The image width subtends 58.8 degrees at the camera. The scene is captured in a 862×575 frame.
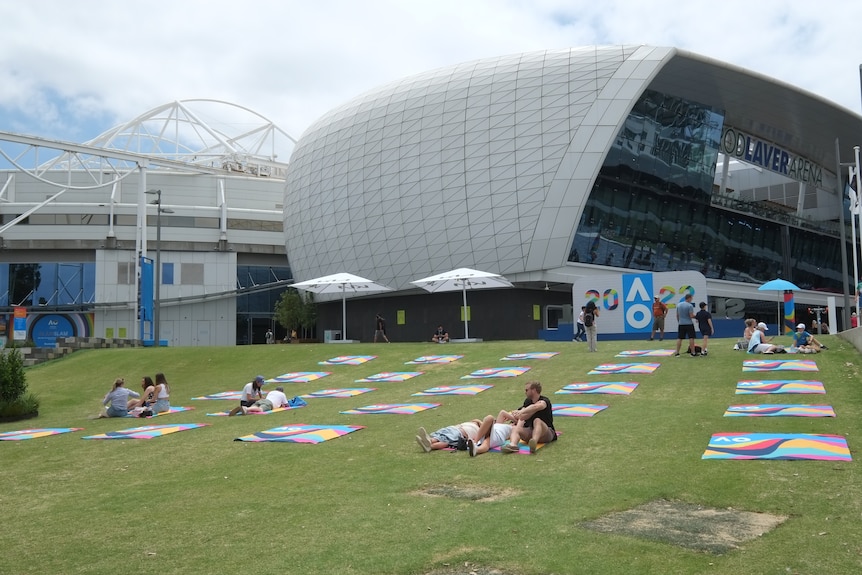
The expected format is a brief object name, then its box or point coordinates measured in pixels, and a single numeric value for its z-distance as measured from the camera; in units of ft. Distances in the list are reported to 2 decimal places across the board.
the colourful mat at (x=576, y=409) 44.92
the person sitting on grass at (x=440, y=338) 113.51
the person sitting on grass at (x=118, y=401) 60.34
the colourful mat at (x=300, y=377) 78.96
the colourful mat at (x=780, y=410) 39.96
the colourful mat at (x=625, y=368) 61.97
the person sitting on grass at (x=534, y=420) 36.32
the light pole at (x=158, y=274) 126.48
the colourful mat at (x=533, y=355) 77.10
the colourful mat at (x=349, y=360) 87.30
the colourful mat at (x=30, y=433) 50.06
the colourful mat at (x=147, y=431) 47.11
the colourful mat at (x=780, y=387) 47.70
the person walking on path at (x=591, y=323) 77.61
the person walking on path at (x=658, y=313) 89.31
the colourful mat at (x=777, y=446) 30.83
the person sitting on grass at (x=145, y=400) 61.41
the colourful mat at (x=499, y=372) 66.82
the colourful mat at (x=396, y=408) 51.24
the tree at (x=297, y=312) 172.96
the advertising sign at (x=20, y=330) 125.39
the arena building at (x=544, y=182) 125.90
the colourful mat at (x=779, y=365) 57.51
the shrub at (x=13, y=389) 63.21
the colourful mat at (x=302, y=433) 41.73
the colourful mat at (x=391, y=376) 73.30
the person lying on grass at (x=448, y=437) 36.37
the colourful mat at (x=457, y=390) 59.27
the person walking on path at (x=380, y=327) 123.75
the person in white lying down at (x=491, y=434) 36.37
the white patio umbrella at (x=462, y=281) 106.42
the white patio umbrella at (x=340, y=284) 119.24
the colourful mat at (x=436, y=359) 81.46
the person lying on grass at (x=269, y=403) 55.93
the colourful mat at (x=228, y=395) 71.90
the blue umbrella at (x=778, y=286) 106.83
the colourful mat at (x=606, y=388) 53.01
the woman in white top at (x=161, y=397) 61.26
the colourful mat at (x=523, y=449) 35.73
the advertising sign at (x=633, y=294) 96.68
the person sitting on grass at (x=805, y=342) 65.34
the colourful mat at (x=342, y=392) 65.46
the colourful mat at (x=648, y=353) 71.42
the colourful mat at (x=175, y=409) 62.21
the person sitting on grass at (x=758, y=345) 65.72
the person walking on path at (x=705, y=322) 67.46
